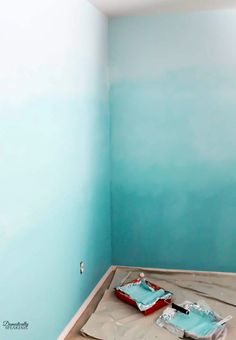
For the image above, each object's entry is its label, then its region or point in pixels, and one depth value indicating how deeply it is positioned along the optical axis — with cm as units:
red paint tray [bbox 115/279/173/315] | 311
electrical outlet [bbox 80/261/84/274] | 313
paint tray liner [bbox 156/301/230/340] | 278
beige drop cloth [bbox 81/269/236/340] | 283
